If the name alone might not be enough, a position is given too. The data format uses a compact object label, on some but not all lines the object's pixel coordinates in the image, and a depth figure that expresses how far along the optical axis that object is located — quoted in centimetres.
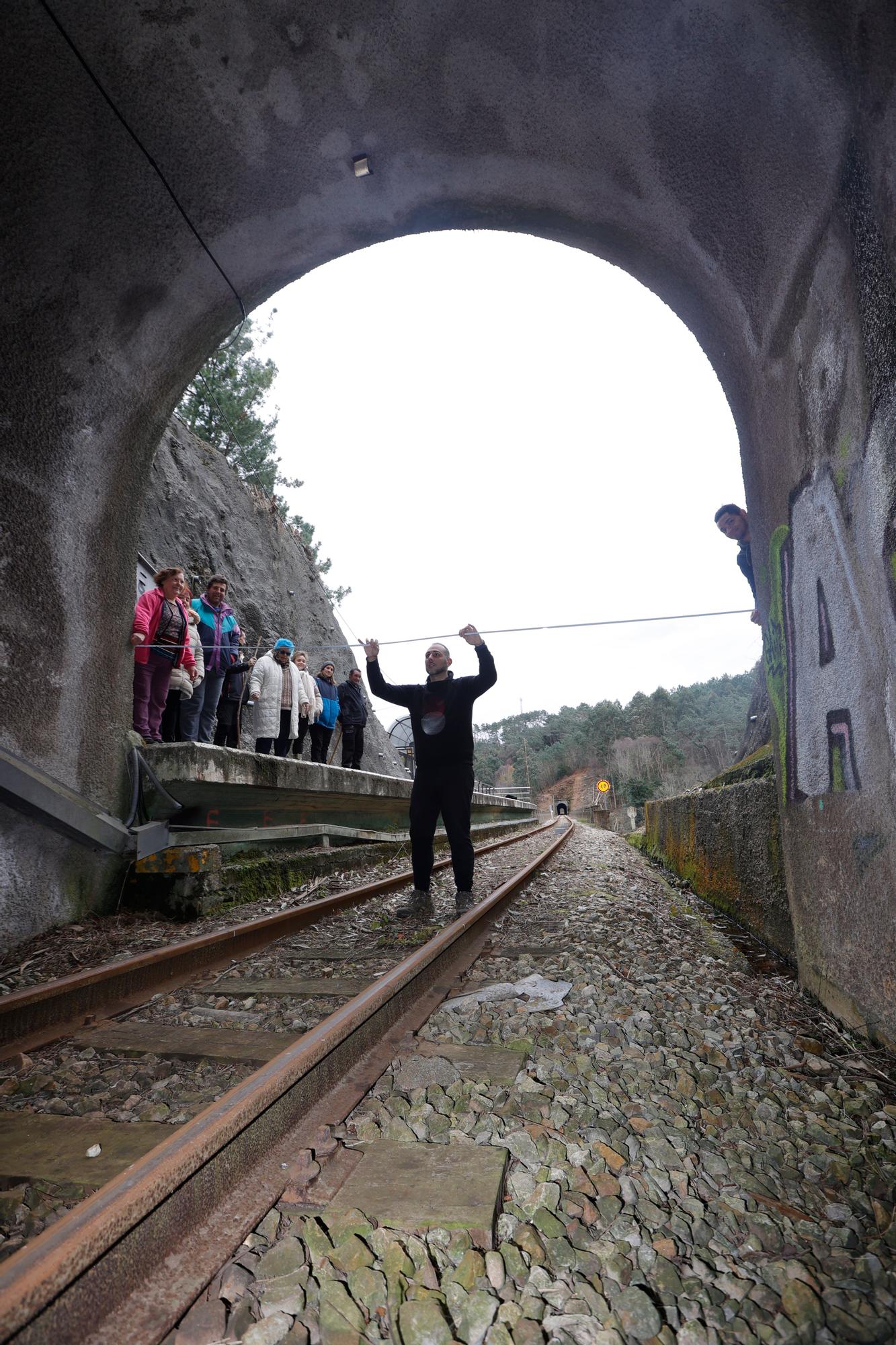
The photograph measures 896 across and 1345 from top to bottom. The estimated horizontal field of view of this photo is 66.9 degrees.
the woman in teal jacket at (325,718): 1052
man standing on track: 534
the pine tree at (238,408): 2281
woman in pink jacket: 589
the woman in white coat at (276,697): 847
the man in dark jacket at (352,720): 1125
